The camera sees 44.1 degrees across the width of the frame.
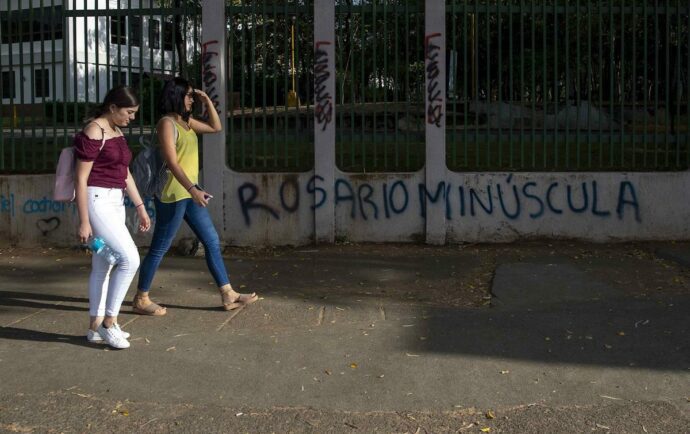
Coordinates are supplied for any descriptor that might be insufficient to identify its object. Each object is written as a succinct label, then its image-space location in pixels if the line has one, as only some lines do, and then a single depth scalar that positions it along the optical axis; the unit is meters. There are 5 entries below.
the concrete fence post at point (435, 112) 8.34
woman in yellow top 5.66
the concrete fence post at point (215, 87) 8.40
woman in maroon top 4.94
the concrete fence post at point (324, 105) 8.40
